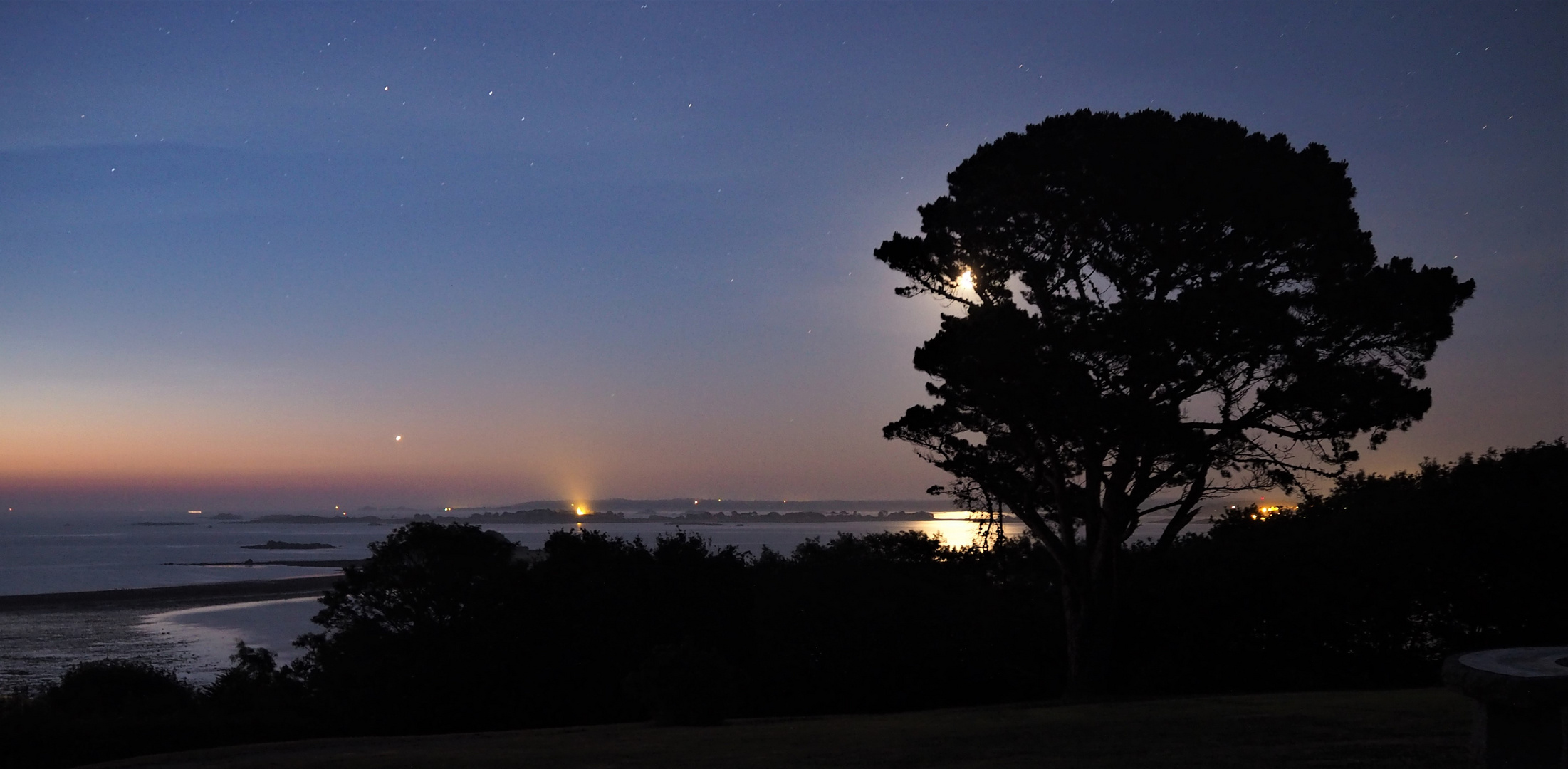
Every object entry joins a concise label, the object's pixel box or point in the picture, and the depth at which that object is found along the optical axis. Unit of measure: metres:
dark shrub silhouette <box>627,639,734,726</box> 13.89
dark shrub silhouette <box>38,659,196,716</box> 18.23
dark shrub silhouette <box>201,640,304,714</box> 18.88
